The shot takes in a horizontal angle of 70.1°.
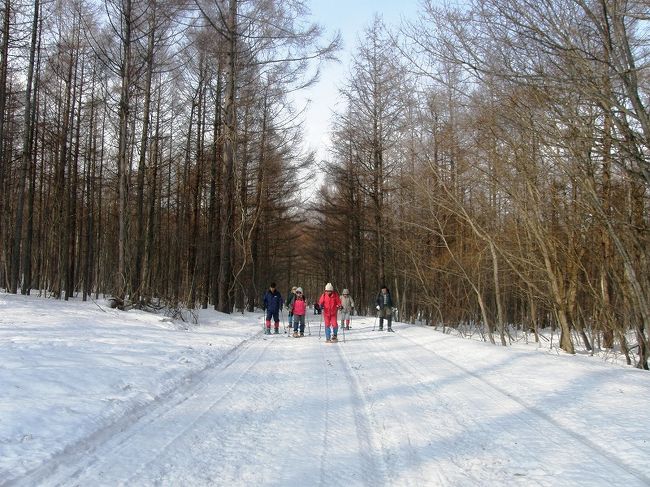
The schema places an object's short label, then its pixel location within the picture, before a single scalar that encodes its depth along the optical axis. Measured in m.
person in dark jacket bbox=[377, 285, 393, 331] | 17.66
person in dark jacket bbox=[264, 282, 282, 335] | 15.48
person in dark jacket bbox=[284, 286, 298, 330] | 15.81
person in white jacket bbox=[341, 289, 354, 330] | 18.27
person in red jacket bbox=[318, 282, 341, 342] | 13.76
